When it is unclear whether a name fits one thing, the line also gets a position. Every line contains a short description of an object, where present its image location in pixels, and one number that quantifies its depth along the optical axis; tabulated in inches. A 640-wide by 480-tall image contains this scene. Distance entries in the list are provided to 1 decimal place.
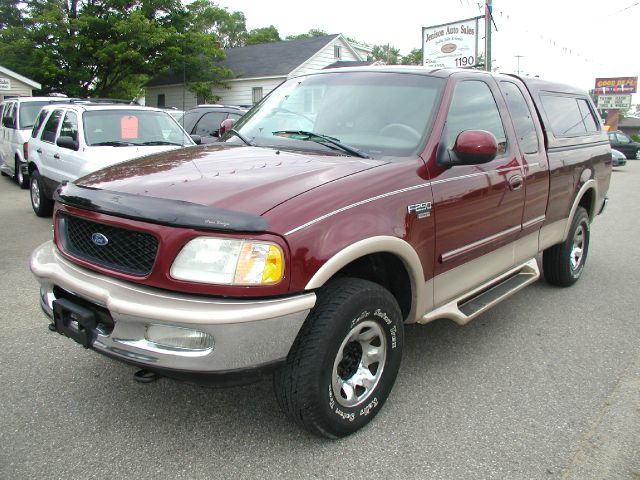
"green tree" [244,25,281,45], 2442.2
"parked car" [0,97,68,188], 446.6
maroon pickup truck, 94.2
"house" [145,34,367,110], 1084.5
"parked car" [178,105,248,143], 438.0
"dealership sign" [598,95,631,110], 2084.2
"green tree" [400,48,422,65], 2017.7
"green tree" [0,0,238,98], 965.2
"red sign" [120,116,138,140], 306.7
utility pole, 682.8
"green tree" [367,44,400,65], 2550.2
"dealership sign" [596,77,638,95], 2375.9
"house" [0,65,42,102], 899.4
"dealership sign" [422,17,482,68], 915.4
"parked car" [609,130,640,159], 1152.9
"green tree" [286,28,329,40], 2783.0
